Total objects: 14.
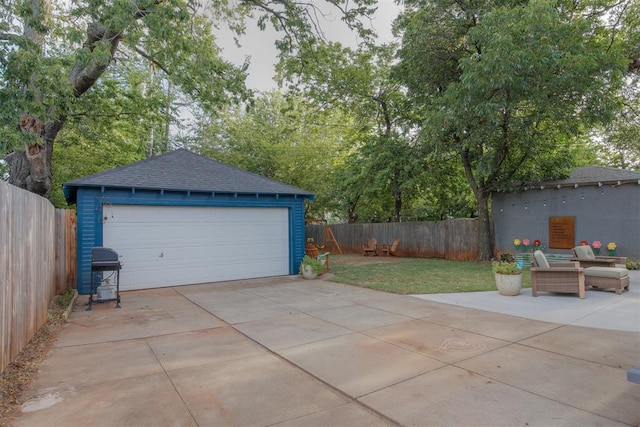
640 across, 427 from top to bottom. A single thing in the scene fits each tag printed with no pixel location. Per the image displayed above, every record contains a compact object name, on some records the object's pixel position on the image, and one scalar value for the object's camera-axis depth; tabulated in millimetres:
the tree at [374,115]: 15656
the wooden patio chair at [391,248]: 17250
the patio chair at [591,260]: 8523
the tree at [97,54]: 6621
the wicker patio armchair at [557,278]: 6848
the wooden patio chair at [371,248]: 17906
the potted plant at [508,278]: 7137
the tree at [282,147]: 21703
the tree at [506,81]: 9492
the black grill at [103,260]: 6844
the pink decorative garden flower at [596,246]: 11469
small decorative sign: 12398
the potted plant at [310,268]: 10250
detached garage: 8570
